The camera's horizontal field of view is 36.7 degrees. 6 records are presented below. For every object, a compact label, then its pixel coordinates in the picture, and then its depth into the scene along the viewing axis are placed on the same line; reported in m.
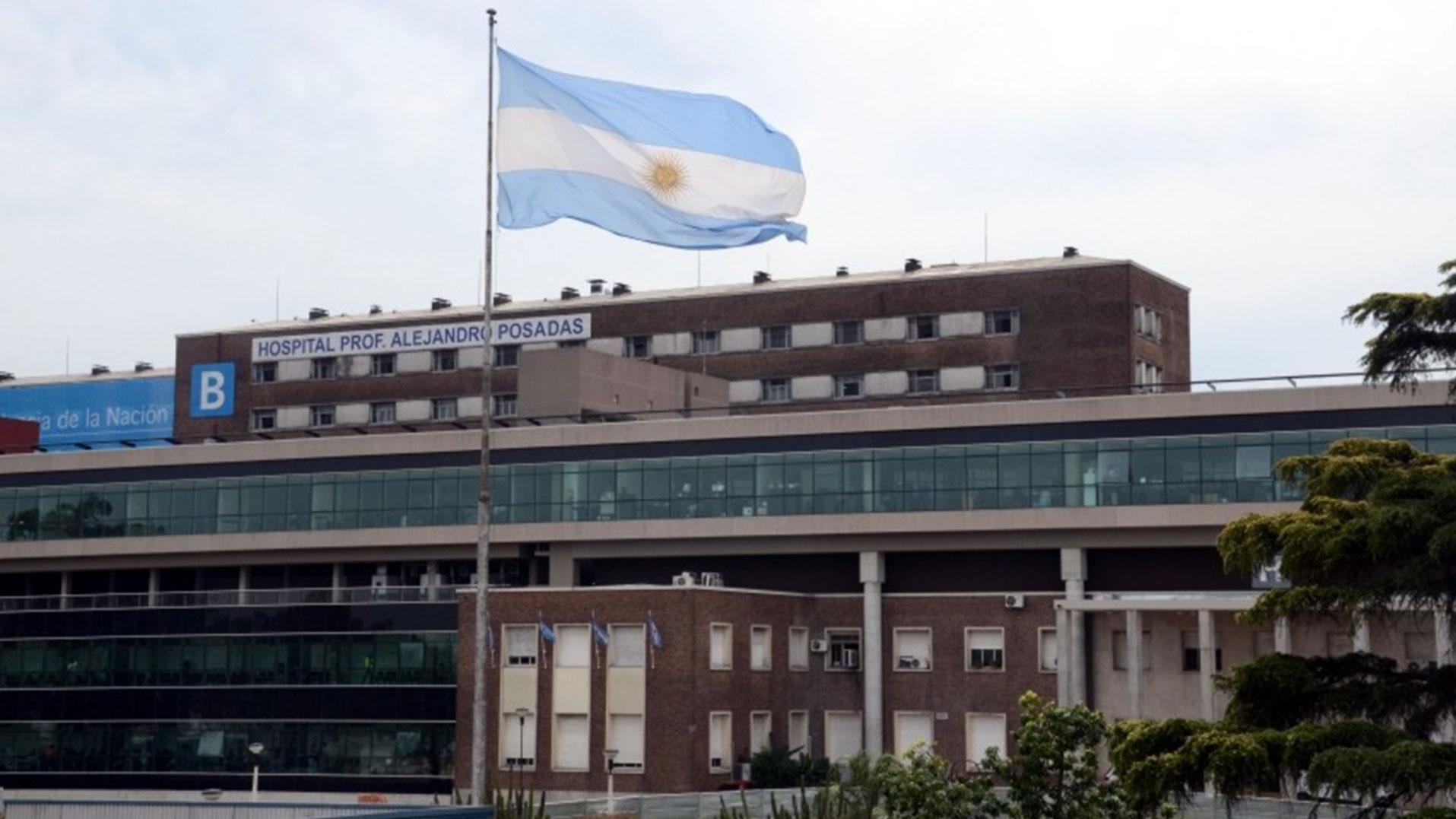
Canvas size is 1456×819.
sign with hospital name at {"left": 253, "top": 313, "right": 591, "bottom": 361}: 100.81
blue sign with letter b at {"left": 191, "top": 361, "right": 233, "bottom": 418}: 109.50
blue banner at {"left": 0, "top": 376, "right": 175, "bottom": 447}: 120.31
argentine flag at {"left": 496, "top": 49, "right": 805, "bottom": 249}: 43.94
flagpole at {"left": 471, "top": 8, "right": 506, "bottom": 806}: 42.47
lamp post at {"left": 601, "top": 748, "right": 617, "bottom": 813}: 65.88
